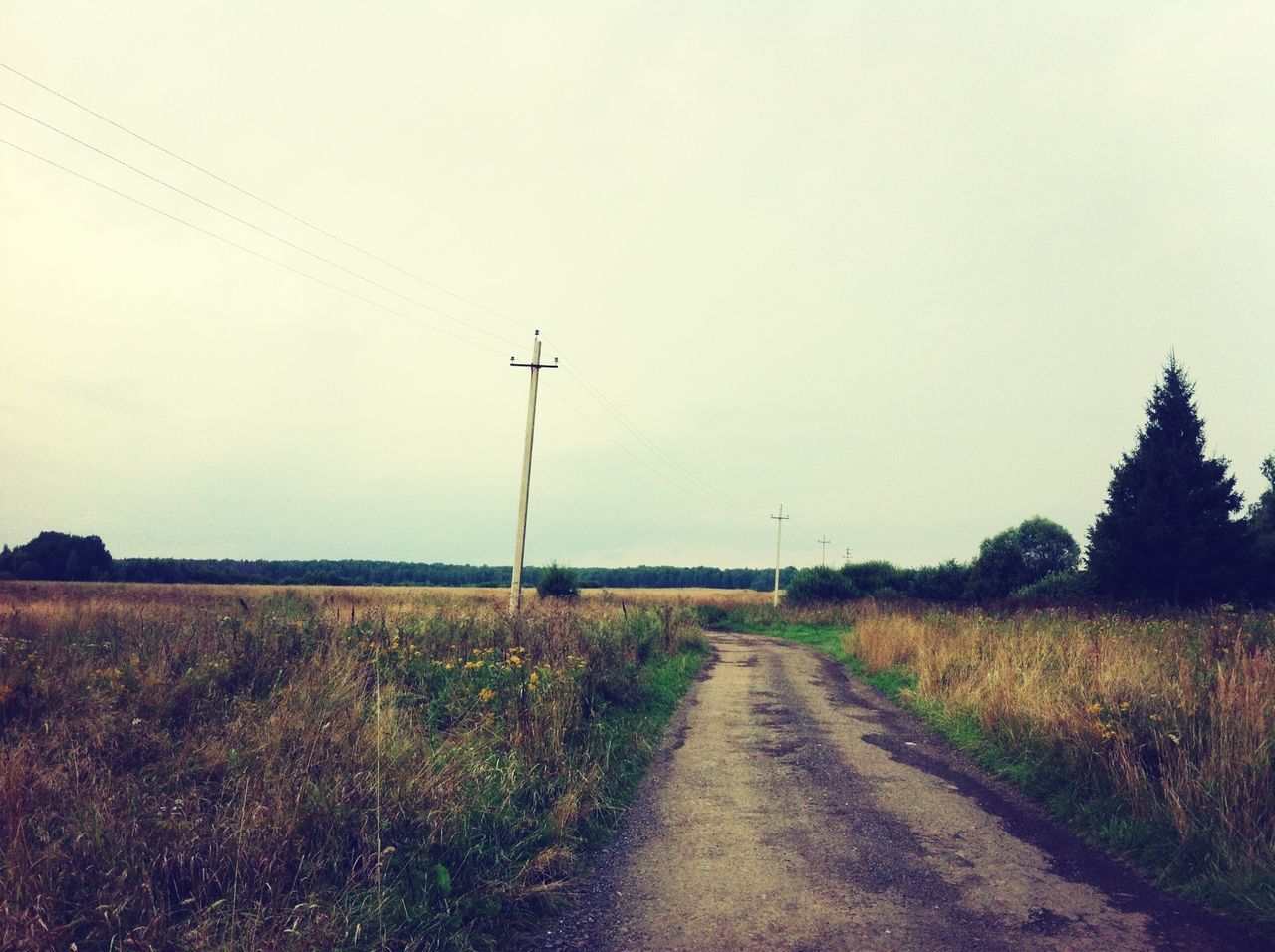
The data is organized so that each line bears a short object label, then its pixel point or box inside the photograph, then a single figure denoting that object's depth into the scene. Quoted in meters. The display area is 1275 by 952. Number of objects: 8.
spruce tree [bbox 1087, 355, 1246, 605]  24.91
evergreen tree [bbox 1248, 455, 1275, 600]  25.31
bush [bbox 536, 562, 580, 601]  34.84
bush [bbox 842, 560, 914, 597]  47.06
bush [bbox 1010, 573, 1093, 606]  19.44
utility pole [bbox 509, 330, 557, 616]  20.47
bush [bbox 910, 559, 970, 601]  48.28
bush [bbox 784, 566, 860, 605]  43.78
